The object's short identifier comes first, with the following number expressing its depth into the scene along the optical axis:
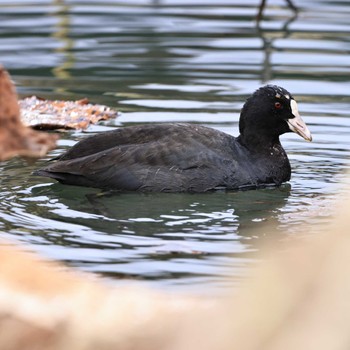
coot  15.73
